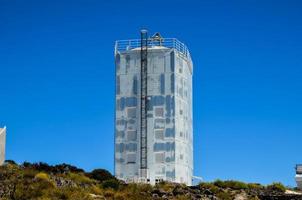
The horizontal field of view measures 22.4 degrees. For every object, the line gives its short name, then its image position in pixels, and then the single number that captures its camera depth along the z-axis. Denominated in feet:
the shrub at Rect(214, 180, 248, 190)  188.14
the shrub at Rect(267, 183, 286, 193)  189.77
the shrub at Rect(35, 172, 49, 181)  163.24
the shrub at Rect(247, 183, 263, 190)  189.57
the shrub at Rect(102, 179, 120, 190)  174.50
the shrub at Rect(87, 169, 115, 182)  187.80
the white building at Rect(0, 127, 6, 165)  178.09
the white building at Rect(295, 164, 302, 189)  220.64
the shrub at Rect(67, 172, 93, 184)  172.94
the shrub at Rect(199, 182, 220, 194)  181.02
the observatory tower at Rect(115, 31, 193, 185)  214.90
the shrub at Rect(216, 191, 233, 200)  175.22
